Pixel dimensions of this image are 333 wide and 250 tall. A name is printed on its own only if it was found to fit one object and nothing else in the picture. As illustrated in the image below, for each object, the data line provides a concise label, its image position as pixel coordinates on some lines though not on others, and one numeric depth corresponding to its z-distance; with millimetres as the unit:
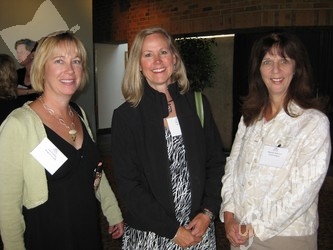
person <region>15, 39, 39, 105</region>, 3279
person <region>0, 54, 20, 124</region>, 3050
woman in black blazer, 1639
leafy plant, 6453
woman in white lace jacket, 1514
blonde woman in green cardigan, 1466
